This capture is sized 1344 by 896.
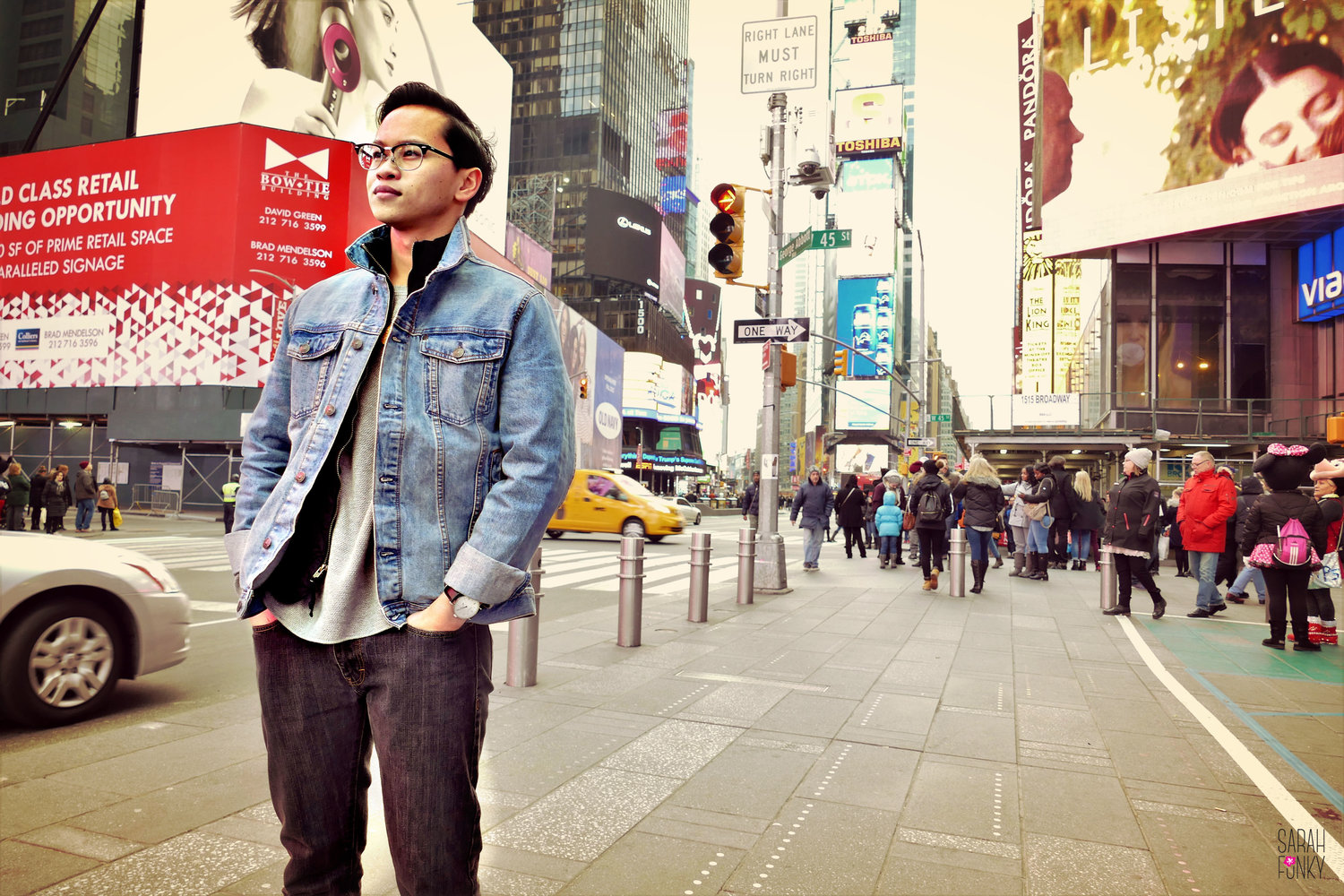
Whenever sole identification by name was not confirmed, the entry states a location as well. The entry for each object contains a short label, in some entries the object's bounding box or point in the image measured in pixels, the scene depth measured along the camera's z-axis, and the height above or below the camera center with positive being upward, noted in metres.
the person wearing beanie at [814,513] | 16.22 -0.74
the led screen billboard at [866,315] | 106.25 +18.86
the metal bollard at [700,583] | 9.15 -1.18
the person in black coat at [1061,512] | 15.99 -0.66
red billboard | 34.47 +8.33
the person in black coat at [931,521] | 13.19 -0.71
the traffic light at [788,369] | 12.35 +1.43
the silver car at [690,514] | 36.69 -1.84
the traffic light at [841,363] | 22.41 +2.77
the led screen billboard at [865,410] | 104.56 +7.36
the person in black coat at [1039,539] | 15.20 -1.08
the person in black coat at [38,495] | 21.34 -0.87
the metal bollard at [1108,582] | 11.10 -1.30
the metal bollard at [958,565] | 12.47 -1.27
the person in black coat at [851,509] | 18.77 -0.78
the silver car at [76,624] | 4.86 -0.95
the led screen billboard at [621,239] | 86.25 +22.53
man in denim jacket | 1.75 -0.14
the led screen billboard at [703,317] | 124.31 +21.46
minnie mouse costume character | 8.39 -0.41
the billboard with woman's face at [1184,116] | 27.20 +11.97
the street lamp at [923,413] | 32.69 +2.25
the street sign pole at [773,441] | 12.23 +0.45
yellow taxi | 23.66 -1.11
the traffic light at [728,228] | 10.45 +2.84
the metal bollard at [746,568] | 10.83 -1.18
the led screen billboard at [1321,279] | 26.92 +6.26
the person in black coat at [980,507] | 13.05 -0.47
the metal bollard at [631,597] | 7.46 -1.09
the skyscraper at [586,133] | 92.44 +37.53
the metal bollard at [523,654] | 6.07 -1.28
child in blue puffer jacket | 16.84 -0.94
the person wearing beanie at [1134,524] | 10.41 -0.55
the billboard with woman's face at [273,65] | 39.56 +18.32
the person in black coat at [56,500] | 20.69 -0.94
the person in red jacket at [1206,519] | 10.57 -0.48
